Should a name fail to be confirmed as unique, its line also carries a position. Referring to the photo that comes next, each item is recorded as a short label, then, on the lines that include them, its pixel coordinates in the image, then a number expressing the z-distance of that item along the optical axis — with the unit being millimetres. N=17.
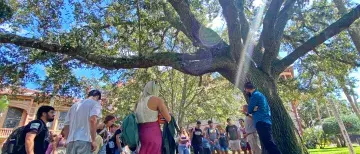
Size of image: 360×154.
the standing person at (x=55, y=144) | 8109
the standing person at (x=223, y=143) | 11354
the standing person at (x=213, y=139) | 11352
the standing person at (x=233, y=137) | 10602
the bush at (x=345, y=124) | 23577
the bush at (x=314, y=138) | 23219
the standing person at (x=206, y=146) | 10405
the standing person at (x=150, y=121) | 3369
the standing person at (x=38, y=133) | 3636
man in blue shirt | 4316
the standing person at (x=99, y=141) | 5952
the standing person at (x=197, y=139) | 10219
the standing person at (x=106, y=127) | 6441
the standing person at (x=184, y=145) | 9816
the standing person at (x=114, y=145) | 6285
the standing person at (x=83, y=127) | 4094
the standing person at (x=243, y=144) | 11469
